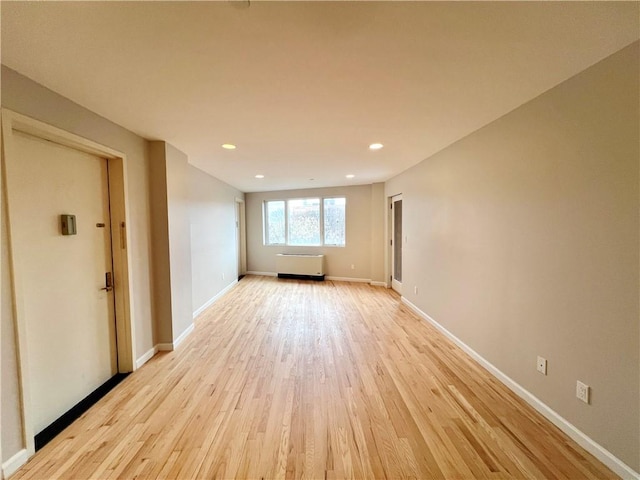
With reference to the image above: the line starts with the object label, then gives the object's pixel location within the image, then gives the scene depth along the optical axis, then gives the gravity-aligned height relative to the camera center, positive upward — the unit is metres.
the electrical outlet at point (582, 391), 1.49 -1.05
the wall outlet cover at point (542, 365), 1.74 -1.03
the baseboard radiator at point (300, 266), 6.11 -0.97
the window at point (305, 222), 6.19 +0.20
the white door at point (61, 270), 1.55 -0.30
